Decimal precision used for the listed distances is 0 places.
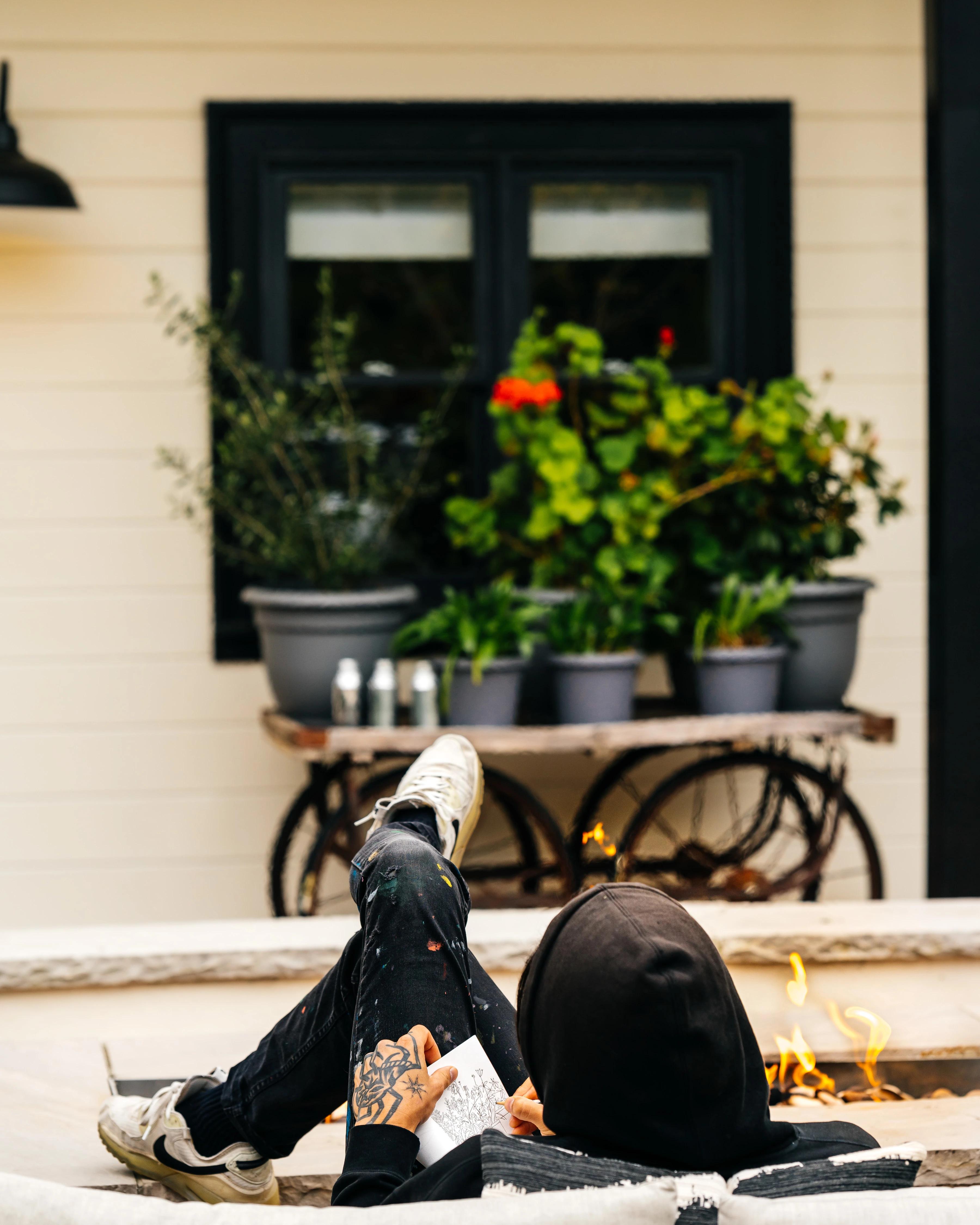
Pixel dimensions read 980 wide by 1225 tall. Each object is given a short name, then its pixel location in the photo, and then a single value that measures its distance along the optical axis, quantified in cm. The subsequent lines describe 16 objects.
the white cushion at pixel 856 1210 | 200
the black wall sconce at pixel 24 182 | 618
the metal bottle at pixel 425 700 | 599
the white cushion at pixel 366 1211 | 201
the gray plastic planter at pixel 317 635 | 605
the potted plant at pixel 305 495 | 612
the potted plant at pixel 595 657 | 606
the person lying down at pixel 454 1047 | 220
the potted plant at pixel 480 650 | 598
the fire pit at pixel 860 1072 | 434
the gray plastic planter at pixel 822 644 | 632
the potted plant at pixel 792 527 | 625
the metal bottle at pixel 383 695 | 597
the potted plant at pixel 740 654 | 612
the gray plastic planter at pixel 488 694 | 599
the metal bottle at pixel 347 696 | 595
